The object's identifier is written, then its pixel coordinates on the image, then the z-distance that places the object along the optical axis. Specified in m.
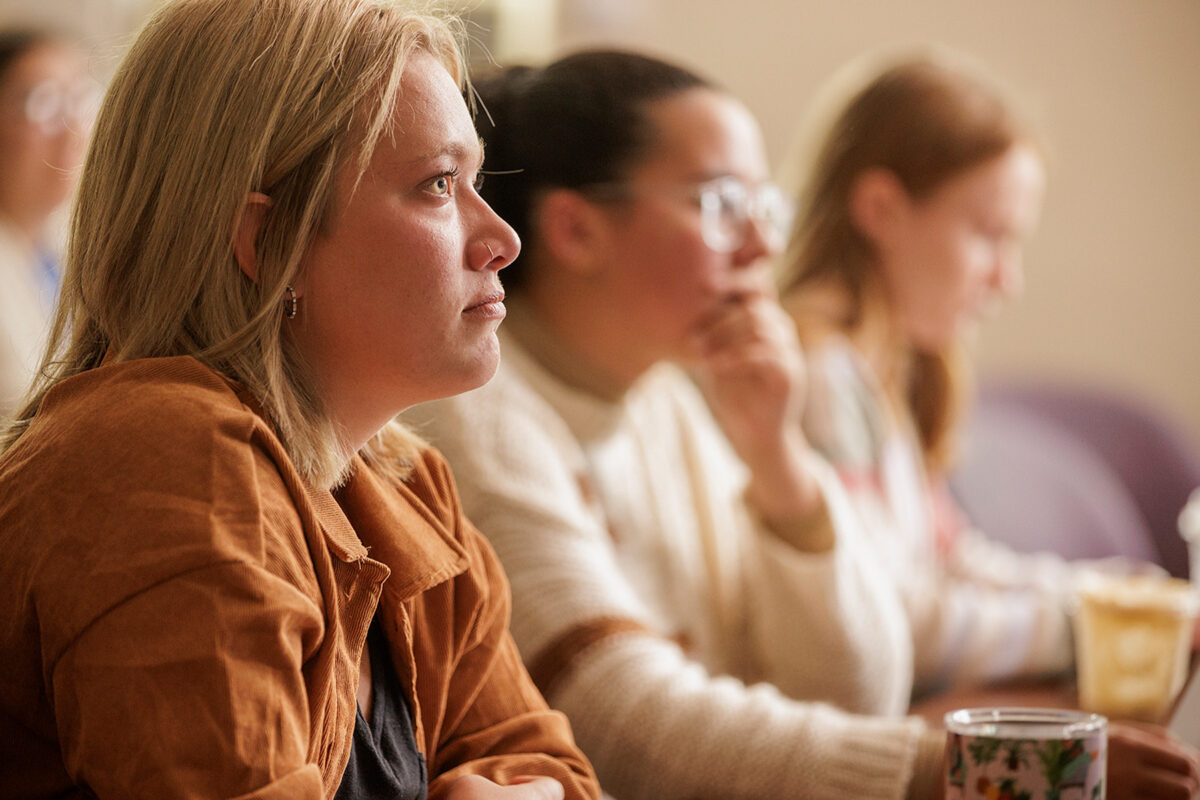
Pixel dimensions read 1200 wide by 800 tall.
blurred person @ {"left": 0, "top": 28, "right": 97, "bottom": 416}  3.41
